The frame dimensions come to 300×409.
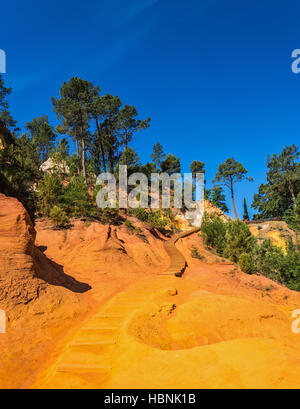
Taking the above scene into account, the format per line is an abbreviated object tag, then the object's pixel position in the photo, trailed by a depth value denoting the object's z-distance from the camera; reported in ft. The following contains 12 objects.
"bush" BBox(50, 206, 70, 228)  44.66
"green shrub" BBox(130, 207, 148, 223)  71.51
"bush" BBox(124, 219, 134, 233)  56.64
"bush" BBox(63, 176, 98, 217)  50.98
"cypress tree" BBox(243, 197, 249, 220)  156.76
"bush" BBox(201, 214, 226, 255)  64.49
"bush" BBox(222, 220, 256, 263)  56.80
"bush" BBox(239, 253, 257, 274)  48.26
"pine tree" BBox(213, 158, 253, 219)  130.82
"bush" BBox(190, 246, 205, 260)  55.93
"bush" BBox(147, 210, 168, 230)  72.31
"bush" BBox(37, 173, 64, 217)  49.08
